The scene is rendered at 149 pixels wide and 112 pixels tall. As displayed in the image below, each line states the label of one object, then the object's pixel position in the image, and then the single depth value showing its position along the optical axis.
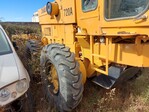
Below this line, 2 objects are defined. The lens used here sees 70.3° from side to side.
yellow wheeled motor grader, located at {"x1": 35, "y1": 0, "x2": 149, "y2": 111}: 1.46
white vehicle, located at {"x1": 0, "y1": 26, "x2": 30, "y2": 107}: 1.41
